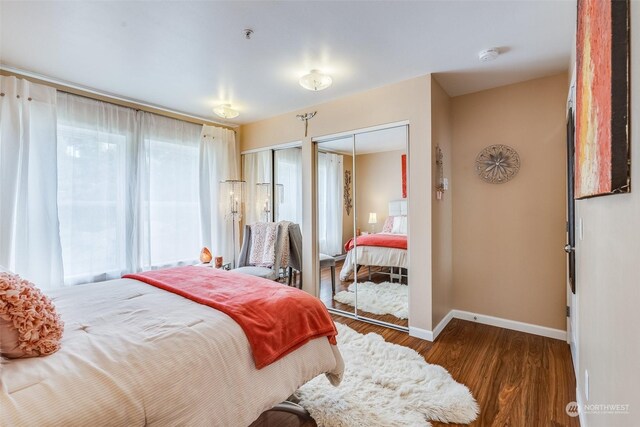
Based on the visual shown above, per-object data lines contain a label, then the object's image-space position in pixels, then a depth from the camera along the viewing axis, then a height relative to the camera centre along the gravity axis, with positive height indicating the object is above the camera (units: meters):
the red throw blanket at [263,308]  1.44 -0.55
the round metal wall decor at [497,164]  2.99 +0.49
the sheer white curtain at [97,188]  2.87 +0.27
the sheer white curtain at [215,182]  4.00 +0.42
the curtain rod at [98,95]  2.64 +1.30
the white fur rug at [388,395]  1.73 -1.26
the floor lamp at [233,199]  4.14 +0.19
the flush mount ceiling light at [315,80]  2.57 +1.20
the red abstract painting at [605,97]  0.68 +0.32
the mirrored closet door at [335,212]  3.51 -0.02
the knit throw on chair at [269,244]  3.70 -0.44
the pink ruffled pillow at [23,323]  1.04 -0.42
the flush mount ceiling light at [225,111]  3.37 +1.21
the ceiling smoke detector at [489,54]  2.32 +1.28
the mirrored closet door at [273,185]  3.86 +0.38
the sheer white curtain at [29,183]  2.46 +0.28
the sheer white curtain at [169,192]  3.43 +0.26
